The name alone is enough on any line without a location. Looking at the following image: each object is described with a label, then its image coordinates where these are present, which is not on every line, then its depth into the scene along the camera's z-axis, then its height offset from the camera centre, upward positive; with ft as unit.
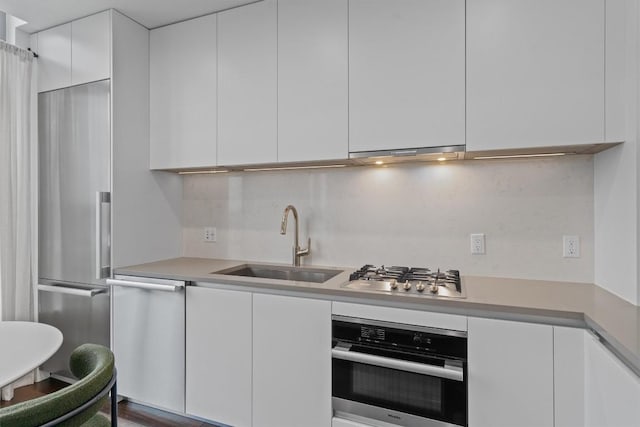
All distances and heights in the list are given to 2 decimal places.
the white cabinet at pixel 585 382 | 3.59 -1.98
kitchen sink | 7.33 -1.34
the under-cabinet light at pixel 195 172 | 8.57 +0.99
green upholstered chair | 2.77 -1.65
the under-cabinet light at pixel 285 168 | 7.55 +0.98
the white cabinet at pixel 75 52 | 7.41 +3.52
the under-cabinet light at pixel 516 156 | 5.95 +0.97
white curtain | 7.66 +0.68
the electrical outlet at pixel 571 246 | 5.94 -0.60
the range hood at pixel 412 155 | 5.68 +0.99
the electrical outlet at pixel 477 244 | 6.50 -0.62
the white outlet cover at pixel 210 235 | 8.80 -0.60
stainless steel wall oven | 4.84 -2.39
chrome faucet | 7.58 -0.85
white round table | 3.69 -1.66
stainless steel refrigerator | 7.39 -0.07
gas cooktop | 5.25 -1.17
